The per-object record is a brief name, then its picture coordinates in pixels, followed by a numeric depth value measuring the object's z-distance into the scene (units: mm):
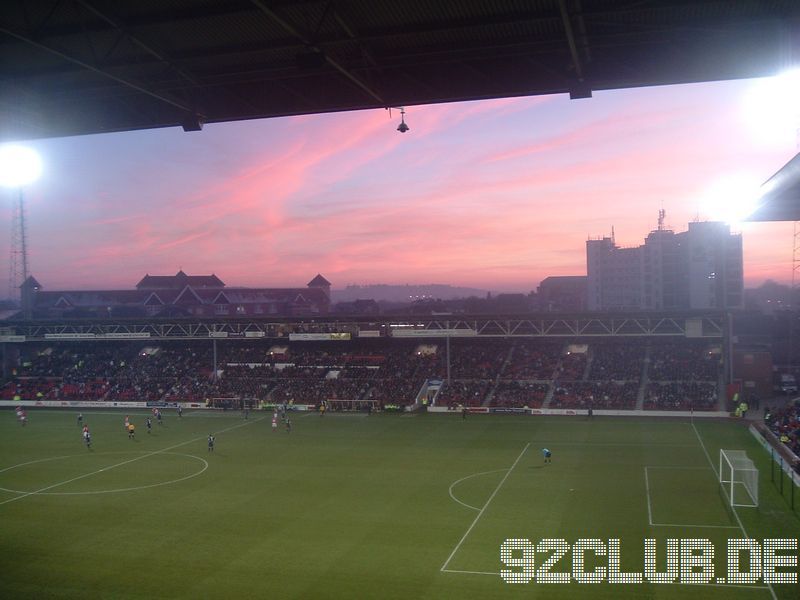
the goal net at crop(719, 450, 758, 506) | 25625
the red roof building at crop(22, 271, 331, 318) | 101312
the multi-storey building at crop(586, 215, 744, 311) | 94250
